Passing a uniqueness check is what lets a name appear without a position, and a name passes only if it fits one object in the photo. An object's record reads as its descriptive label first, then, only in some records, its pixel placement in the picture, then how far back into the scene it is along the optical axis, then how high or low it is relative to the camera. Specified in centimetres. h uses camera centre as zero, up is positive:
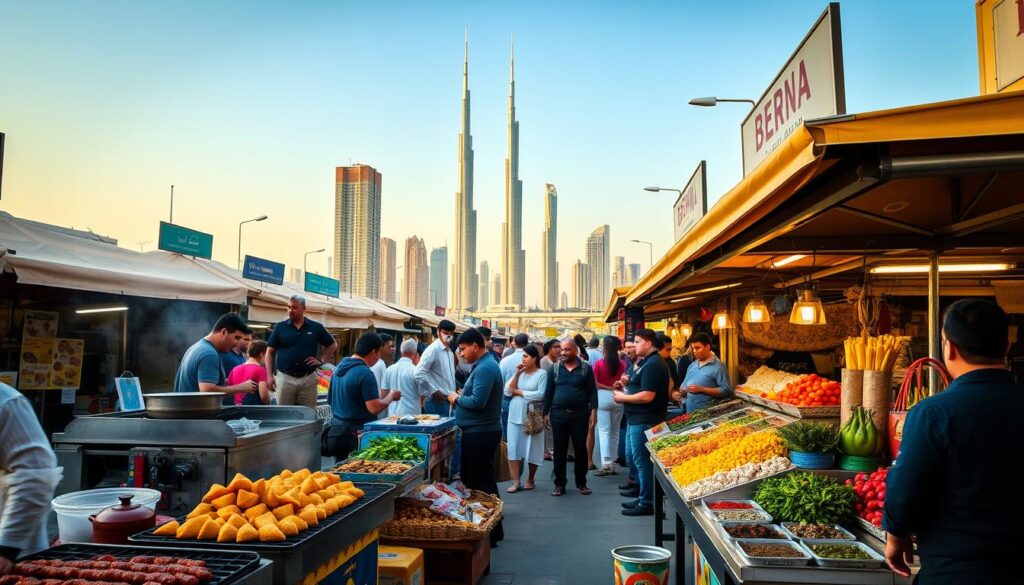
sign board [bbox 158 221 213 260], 1177 +180
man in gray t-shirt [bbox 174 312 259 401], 620 -19
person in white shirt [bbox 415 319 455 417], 806 -34
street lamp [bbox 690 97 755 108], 1259 +451
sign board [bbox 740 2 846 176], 362 +160
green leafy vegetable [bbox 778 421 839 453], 415 -62
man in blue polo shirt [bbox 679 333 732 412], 811 -50
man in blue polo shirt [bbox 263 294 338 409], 749 -17
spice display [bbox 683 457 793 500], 417 -87
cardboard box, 428 -147
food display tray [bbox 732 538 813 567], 293 -97
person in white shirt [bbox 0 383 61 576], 254 -54
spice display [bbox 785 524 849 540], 329 -96
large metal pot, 418 -41
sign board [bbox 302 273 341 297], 1630 +138
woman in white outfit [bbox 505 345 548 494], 893 -92
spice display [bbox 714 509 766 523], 362 -97
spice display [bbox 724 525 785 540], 335 -97
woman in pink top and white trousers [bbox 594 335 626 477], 1021 -102
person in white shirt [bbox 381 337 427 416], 841 -61
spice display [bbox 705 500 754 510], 387 -97
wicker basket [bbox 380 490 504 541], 494 -142
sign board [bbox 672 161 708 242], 704 +160
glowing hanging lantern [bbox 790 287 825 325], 707 +32
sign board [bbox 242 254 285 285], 1273 +137
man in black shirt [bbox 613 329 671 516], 767 -76
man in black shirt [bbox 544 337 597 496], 840 -80
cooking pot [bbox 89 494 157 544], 302 -84
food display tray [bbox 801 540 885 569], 289 -97
